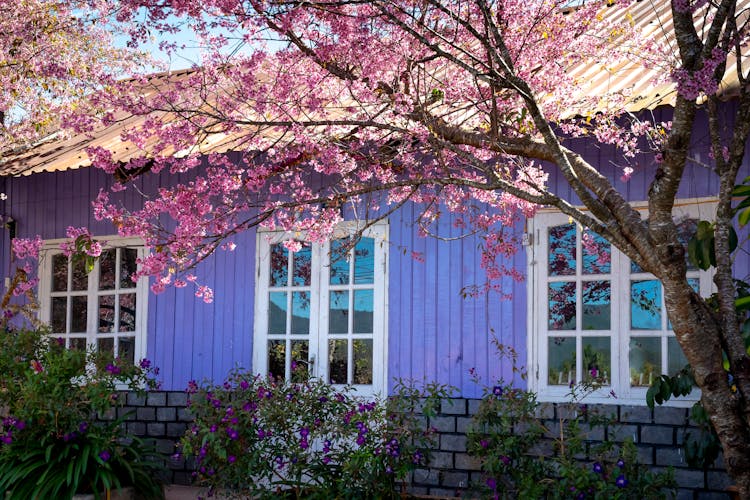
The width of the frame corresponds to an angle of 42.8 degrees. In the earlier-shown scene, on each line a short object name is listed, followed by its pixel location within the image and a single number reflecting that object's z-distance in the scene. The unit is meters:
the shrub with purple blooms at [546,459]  5.34
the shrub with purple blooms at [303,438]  6.05
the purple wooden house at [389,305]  6.60
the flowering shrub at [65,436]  6.51
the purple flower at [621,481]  5.17
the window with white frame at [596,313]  6.51
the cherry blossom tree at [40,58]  8.95
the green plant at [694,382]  4.73
